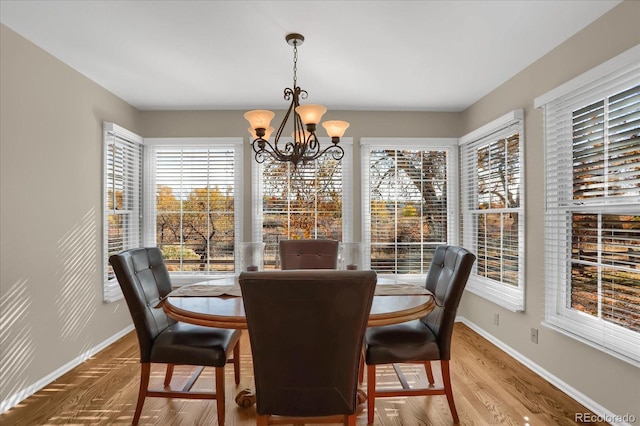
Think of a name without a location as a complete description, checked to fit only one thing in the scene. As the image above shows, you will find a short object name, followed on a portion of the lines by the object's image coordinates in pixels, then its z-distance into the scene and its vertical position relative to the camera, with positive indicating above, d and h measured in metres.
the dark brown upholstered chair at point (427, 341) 2.17 -0.73
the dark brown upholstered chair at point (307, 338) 1.43 -0.48
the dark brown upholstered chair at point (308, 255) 3.36 -0.33
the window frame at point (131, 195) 3.63 +0.25
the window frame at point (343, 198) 4.38 +0.23
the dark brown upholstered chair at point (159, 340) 2.11 -0.72
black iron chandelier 2.26 +0.58
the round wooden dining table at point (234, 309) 1.85 -0.48
